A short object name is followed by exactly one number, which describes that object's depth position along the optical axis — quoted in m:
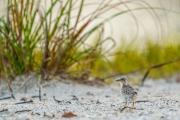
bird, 6.82
